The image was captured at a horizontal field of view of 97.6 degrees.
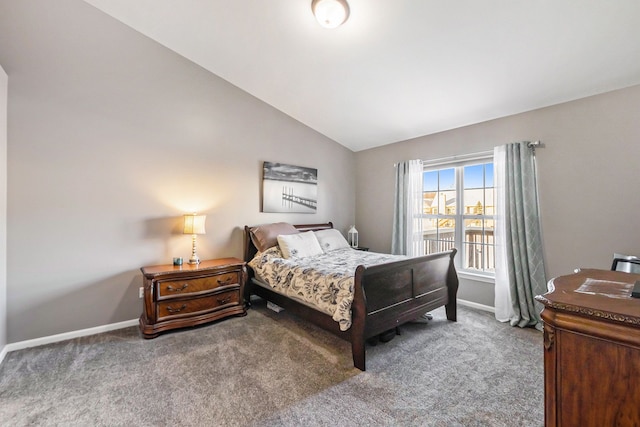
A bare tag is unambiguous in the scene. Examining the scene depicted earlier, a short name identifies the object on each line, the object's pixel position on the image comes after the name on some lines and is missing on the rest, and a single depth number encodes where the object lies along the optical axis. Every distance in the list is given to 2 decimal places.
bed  2.22
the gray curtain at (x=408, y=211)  4.16
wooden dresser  0.80
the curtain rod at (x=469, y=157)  3.08
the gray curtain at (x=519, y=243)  3.01
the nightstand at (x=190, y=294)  2.72
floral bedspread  2.33
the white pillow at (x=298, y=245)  3.47
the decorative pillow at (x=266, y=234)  3.63
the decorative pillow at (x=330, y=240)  4.02
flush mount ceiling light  2.27
